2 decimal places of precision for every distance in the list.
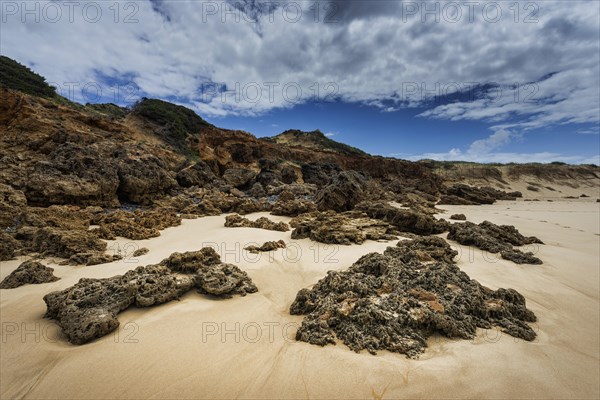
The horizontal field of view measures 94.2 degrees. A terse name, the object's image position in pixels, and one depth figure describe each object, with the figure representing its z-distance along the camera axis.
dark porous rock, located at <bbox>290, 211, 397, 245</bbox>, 7.66
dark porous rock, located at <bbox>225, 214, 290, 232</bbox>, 9.52
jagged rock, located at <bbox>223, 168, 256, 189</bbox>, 21.64
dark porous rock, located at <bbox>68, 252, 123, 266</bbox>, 5.69
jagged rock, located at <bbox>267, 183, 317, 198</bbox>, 17.76
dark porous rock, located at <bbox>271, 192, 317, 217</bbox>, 12.69
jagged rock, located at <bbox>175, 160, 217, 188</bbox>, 18.58
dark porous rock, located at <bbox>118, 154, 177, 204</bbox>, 13.19
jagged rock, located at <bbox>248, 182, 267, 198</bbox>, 19.36
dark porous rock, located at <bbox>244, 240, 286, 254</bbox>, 6.79
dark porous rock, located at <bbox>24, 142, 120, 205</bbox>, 10.27
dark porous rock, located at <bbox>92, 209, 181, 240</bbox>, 8.00
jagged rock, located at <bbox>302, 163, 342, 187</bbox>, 26.52
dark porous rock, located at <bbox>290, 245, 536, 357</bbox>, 3.18
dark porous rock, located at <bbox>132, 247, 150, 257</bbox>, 6.46
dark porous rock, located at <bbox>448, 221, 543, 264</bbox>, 6.54
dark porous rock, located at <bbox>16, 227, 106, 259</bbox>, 6.05
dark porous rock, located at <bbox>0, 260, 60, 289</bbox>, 4.57
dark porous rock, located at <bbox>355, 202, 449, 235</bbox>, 8.93
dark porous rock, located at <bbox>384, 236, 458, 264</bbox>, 5.24
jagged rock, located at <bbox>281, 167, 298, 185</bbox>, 26.16
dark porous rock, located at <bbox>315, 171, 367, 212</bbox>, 13.43
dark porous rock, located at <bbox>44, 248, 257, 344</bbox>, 3.31
